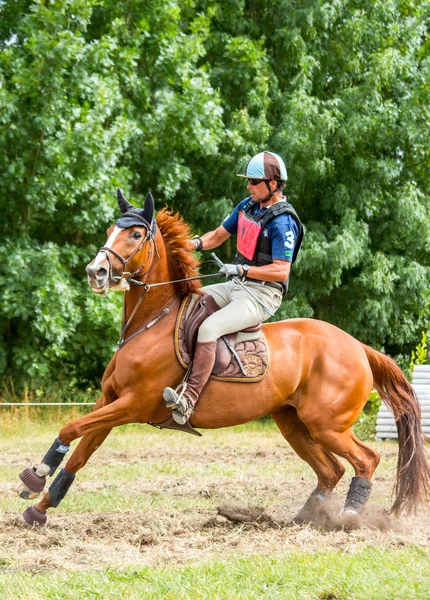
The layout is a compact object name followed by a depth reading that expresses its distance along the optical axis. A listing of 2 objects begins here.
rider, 13.84
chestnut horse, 13.55
